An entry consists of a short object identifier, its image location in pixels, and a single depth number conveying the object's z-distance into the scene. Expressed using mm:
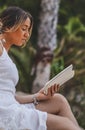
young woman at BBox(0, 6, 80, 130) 2562
